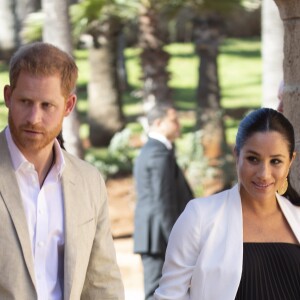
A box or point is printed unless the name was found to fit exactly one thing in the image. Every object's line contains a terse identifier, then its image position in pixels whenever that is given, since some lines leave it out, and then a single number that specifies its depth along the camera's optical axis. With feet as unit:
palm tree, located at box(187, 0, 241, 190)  55.42
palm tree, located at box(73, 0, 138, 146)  57.93
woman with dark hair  12.94
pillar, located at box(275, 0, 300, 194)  16.90
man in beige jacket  11.71
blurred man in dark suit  27.58
